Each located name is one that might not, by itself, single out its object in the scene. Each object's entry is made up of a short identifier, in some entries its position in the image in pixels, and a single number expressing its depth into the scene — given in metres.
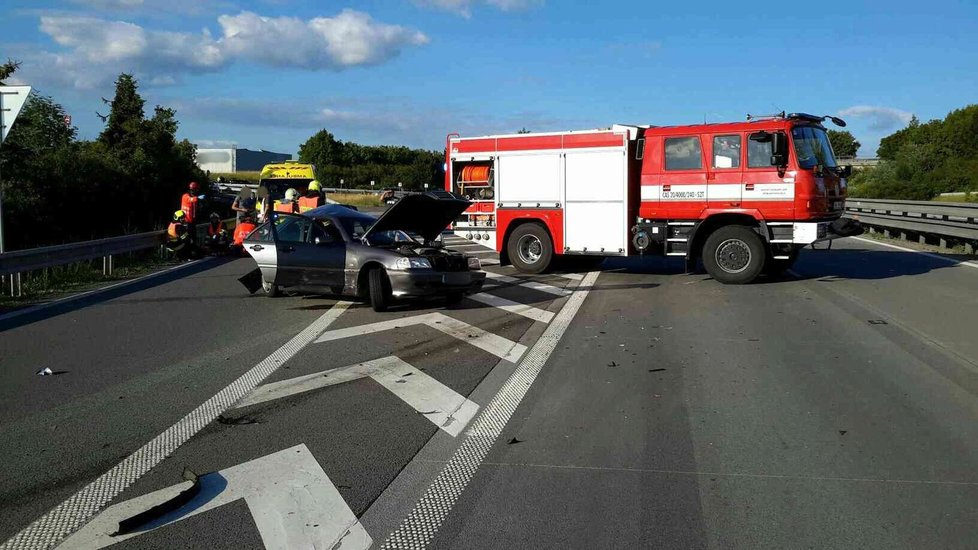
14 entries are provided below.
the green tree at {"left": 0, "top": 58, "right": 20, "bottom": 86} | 21.79
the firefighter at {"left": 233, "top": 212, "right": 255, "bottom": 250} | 17.06
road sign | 13.45
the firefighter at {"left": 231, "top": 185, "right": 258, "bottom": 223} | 19.51
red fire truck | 13.80
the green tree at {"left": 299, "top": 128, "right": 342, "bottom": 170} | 89.06
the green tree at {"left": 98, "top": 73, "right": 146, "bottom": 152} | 32.38
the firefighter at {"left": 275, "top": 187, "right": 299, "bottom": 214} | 16.73
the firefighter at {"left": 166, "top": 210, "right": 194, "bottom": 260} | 18.19
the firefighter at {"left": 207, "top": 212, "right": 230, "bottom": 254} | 19.45
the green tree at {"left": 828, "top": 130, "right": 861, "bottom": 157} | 94.53
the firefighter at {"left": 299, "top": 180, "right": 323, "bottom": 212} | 17.69
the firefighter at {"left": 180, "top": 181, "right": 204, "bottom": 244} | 18.43
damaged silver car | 10.99
